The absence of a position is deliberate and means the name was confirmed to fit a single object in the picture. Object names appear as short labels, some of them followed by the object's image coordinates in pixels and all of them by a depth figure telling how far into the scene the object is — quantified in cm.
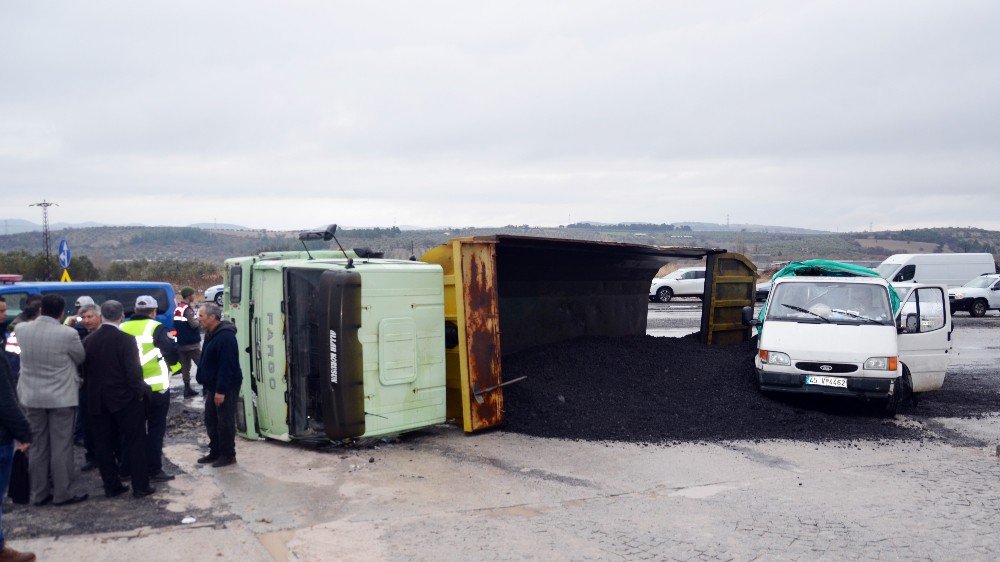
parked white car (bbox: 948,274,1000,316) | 2558
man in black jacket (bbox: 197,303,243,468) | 718
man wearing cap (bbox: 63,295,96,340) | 852
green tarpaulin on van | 1179
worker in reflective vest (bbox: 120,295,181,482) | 673
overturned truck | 743
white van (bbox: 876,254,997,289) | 2957
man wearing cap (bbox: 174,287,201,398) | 1154
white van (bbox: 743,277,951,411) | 923
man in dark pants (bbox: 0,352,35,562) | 499
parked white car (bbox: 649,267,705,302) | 3319
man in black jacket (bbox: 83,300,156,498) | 629
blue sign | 1963
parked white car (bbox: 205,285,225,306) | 2553
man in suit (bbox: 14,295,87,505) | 608
